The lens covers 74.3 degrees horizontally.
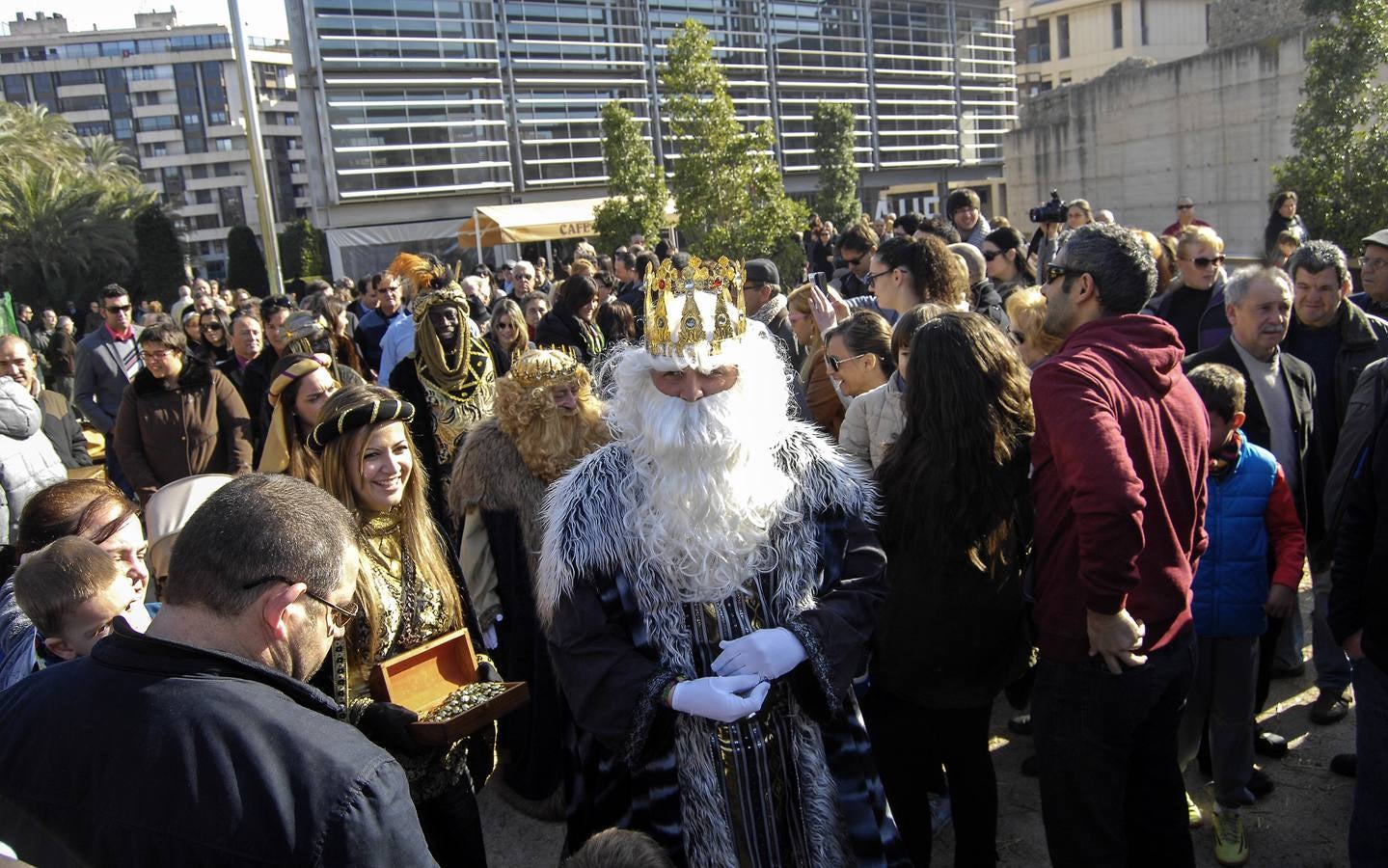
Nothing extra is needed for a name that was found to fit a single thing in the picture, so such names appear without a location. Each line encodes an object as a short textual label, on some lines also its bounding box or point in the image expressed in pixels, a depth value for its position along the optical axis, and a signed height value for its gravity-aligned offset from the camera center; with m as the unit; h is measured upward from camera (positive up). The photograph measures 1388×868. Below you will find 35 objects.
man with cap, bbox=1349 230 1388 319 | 4.75 -0.26
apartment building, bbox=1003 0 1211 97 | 40.97 +9.55
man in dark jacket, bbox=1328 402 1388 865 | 2.57 -1.15
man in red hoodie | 2.40 -0.85
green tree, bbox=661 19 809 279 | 20.28 +2.29
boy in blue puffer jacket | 3.20 -1.23
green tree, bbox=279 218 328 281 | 30.36 +2.03
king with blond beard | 3.74 -0.86
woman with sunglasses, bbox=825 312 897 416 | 4.08 -0.40
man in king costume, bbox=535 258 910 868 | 2.43 -0.89
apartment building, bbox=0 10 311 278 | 74.81 +19.12
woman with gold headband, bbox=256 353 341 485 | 4.18 -0.43
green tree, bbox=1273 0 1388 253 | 9.93 +0.99
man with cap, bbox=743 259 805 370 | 6.13 -0.21
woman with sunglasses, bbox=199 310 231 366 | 8.11 -0.18
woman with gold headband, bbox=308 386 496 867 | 2.74 -0.84
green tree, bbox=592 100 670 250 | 24.78 +2.55
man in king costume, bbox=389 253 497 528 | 5.38 -0.50
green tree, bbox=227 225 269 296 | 33.34 +1.81
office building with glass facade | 29.80 +7.08
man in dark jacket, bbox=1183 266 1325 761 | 3.84 -0.65
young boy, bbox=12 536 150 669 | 2.26 -0.65
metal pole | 11.25 +2.02
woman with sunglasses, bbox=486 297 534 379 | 6.77 -0.28
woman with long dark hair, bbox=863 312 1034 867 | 2.71 -0.95
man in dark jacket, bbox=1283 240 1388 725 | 4.19 -0.54
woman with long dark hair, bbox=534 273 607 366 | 6.90 -0.27
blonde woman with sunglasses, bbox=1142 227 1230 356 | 5.09 -0.35
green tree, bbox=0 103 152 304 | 32.09 +3.87
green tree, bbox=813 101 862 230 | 33.59 +3.63
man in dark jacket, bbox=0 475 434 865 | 1.29 -0.63
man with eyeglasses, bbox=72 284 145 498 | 7.43 -0.31
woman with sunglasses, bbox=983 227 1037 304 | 6.95 -0.04
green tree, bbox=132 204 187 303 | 32.16 +2.25
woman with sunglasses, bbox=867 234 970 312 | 4.77 -0.10
